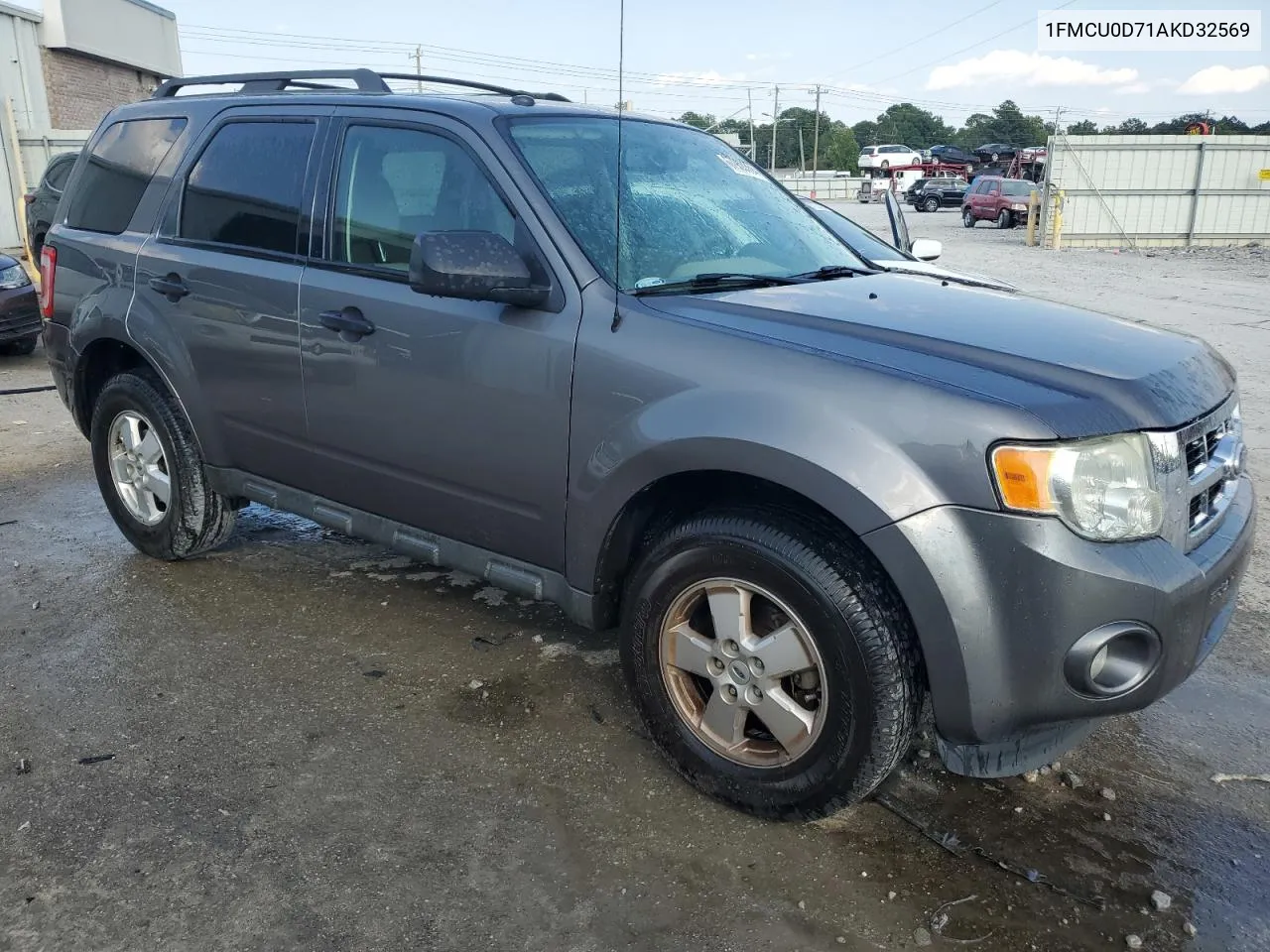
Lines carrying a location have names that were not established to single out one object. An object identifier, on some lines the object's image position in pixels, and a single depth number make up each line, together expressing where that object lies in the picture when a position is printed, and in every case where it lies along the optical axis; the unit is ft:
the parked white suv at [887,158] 196.65
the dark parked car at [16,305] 29.63
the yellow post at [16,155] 57.19
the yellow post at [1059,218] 77.05
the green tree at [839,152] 316.60
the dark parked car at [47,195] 41.86
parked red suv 101.45
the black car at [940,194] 142.82
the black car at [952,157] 173.99
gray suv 7.73
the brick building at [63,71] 61.87
